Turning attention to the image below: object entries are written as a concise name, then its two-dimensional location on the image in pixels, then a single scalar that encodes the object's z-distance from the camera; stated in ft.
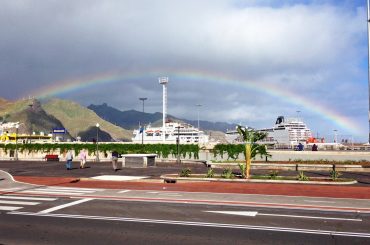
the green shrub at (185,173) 82.38
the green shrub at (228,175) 78.35
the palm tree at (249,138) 79.05
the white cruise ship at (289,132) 503.20
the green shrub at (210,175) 80.10
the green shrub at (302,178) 75.25
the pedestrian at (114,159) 102.78
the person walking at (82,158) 113.91
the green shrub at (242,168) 79.90
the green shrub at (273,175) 78.32
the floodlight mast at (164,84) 314.14
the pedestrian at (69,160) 108.47
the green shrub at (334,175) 75.78
